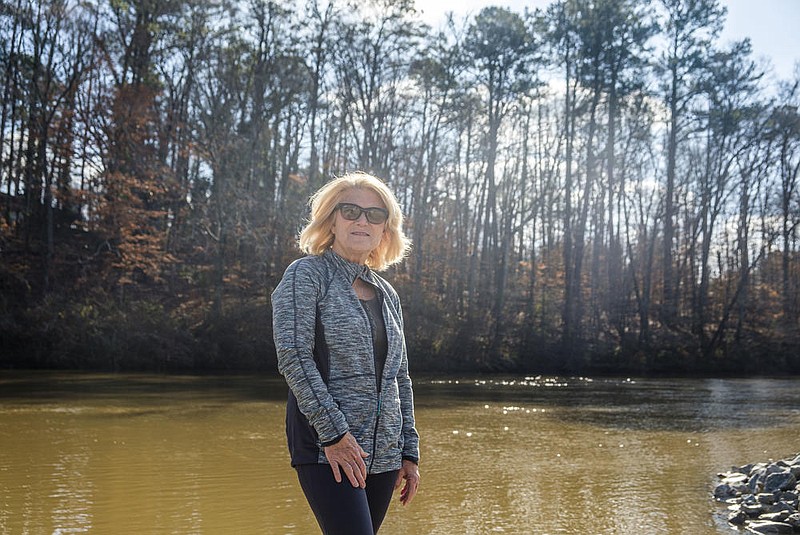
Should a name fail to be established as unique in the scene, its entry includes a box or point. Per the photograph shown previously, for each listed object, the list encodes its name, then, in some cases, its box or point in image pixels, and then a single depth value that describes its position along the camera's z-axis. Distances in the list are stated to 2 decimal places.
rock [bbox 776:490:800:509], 6.27
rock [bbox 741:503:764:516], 6.11
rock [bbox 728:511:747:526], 6.01
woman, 2.34
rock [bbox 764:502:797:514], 6.09
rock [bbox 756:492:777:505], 6.30
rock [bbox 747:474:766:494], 6.69
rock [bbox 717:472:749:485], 7.05
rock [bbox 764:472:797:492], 6.55
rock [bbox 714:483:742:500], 6.79
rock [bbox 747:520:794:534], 5.77
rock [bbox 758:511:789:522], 5.94
